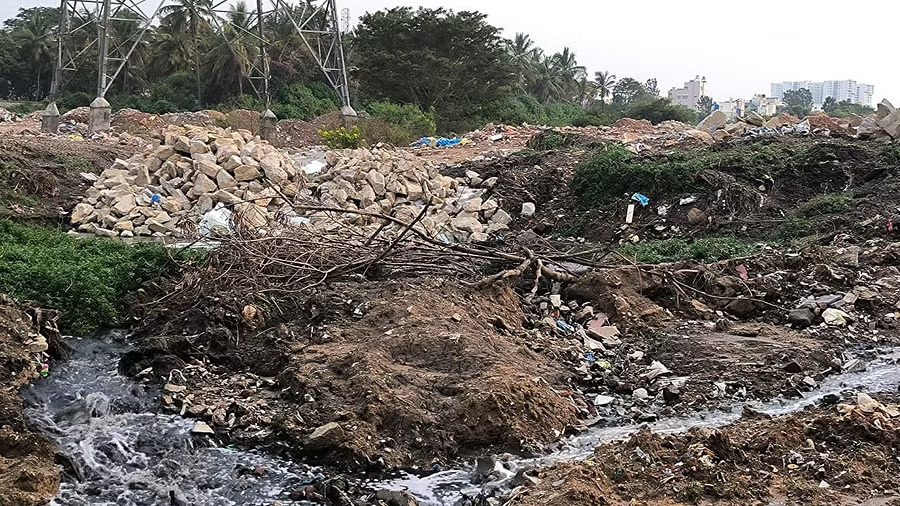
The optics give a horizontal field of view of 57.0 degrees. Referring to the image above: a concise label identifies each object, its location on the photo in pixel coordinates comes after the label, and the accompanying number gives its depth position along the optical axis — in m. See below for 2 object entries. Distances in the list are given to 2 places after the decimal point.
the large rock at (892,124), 13.14
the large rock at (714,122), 17.07
